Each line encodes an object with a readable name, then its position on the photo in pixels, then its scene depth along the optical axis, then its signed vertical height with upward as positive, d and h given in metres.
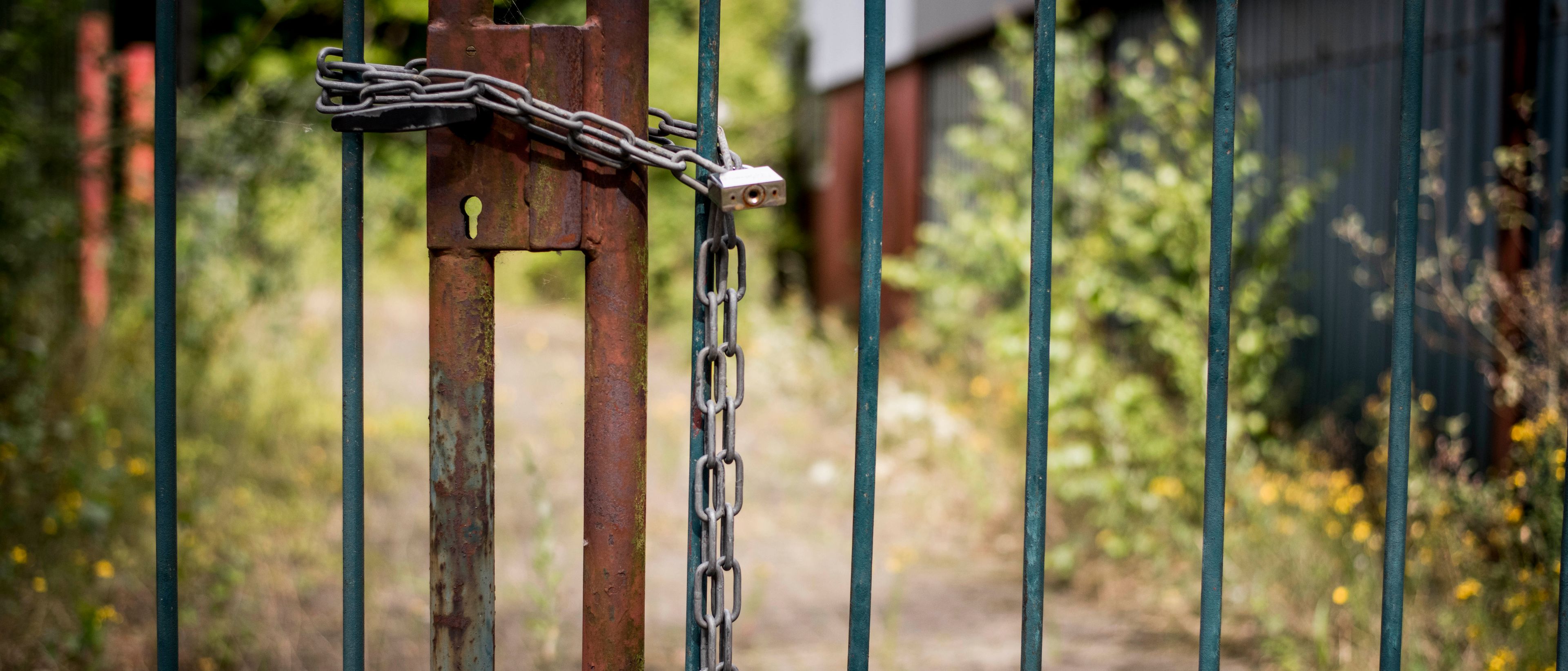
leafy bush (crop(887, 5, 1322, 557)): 4.19 +0.15
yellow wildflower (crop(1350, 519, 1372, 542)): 3.13 -0.60
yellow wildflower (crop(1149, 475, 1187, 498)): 3.89 -0.60
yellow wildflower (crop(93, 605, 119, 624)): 2.62 -0.74
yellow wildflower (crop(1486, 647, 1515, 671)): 2.31 -0.72
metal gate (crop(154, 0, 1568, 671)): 1.16 +0.02
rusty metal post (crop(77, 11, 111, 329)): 4.84 +0.68
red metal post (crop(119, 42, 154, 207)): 4.80 +0.94
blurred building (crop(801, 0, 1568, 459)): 3.75 +0.78
